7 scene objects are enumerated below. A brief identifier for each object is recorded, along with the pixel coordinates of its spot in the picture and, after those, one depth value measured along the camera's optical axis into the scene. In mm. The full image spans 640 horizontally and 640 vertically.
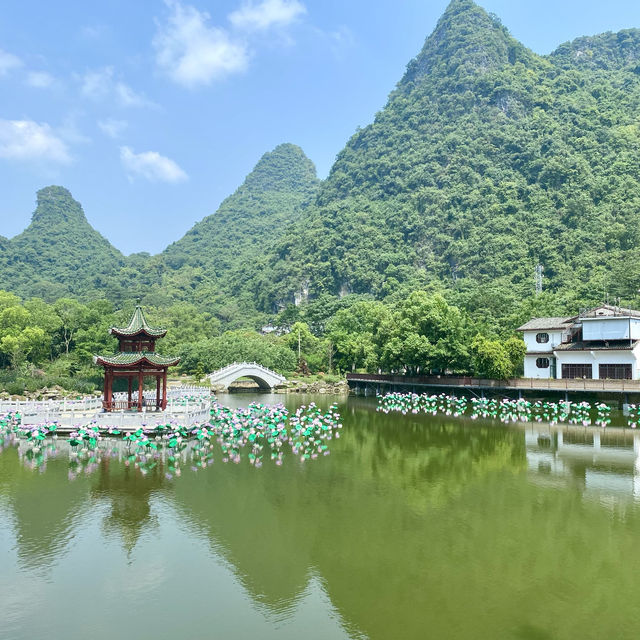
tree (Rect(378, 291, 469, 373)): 59031
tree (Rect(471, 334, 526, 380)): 52625
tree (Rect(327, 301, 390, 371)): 73938
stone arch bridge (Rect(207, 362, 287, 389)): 75062
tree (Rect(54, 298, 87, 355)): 73375
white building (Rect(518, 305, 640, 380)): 49078
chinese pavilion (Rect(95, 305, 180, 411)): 37156
